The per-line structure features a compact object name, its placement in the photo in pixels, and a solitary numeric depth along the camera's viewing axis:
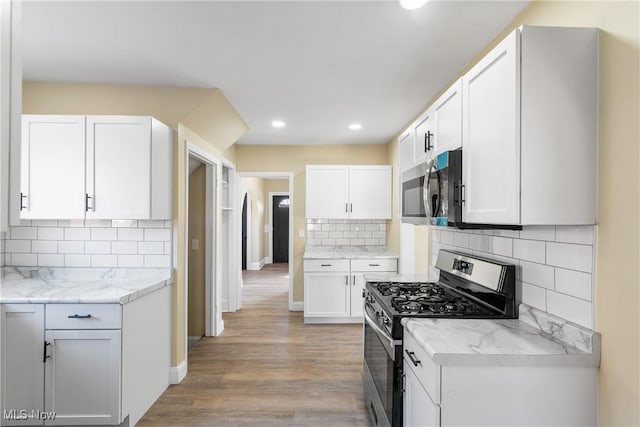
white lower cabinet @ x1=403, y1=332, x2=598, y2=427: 1.30
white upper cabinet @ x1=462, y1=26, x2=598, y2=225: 1.30
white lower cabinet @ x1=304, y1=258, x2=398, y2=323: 4.36
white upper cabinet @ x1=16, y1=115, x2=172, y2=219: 2.48
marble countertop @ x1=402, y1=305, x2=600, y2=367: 1.29
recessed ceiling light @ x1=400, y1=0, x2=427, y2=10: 1.64
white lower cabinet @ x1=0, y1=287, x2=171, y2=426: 2.12
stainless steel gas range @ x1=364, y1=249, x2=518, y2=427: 1.73
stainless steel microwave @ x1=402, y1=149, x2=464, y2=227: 1.70
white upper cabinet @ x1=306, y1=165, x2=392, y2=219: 4.66
